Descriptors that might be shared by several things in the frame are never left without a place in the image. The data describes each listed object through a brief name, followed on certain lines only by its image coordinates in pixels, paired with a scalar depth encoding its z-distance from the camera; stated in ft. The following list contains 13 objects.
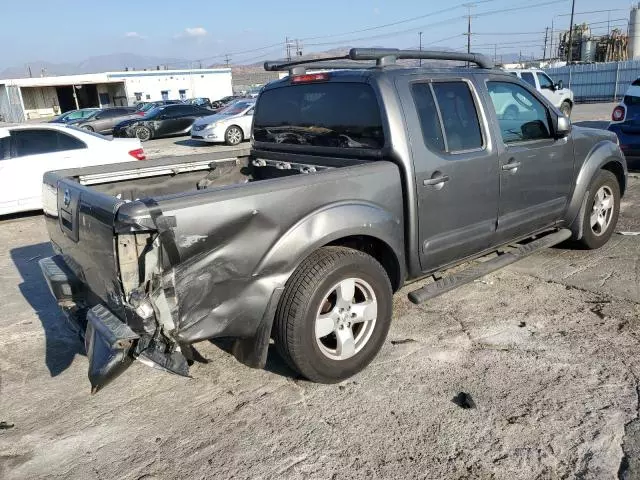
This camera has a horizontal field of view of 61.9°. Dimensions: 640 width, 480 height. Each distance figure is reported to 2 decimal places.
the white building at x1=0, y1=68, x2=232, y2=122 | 166.09
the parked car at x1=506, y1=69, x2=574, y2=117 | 59.16
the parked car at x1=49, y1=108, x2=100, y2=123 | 87.66
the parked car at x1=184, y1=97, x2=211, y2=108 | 135.45
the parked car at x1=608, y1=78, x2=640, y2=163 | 28.99
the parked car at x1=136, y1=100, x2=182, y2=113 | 108.51
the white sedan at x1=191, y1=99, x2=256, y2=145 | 59.26
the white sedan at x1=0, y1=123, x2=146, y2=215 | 26.50
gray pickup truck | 8.95
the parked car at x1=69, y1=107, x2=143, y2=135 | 83.10
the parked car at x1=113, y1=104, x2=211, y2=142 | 72.84
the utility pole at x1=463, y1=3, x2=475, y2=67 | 236.36
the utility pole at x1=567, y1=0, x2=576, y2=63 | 158.84
